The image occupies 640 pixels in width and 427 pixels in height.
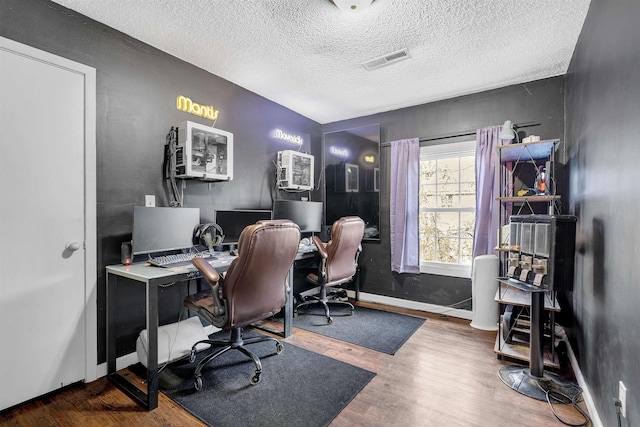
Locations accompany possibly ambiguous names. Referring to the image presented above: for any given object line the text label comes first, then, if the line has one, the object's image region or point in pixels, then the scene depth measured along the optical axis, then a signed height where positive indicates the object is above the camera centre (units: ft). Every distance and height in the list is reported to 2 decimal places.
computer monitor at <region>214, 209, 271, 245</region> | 10.14 -0.41
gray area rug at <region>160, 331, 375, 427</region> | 6.10 -4.11
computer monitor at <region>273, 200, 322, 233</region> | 12.34 -0.16
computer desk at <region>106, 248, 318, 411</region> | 6.40 -2.29
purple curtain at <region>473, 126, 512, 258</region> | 11.05 +0.74
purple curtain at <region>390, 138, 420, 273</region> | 12.91 +0.22
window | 12.37 +0.12
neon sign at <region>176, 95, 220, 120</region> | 9.50 +3.24
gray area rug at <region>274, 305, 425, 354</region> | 9.66 -4.14
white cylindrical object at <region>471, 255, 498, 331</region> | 10.49 -2.74
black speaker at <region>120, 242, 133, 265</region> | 7.73 -1.18
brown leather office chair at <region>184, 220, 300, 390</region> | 6.71 -1.65
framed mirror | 14.28 +1.67
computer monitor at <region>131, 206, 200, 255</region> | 7.72 -0.56
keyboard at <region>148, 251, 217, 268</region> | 7.63 -1.37
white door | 6.23 -0.41
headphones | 9.25 -0.83
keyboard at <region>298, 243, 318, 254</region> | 11.38 -1.51
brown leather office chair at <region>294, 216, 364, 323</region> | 10.93 -1.65
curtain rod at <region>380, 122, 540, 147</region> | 10.79 +3.04
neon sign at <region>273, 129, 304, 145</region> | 13.14 +3.25
